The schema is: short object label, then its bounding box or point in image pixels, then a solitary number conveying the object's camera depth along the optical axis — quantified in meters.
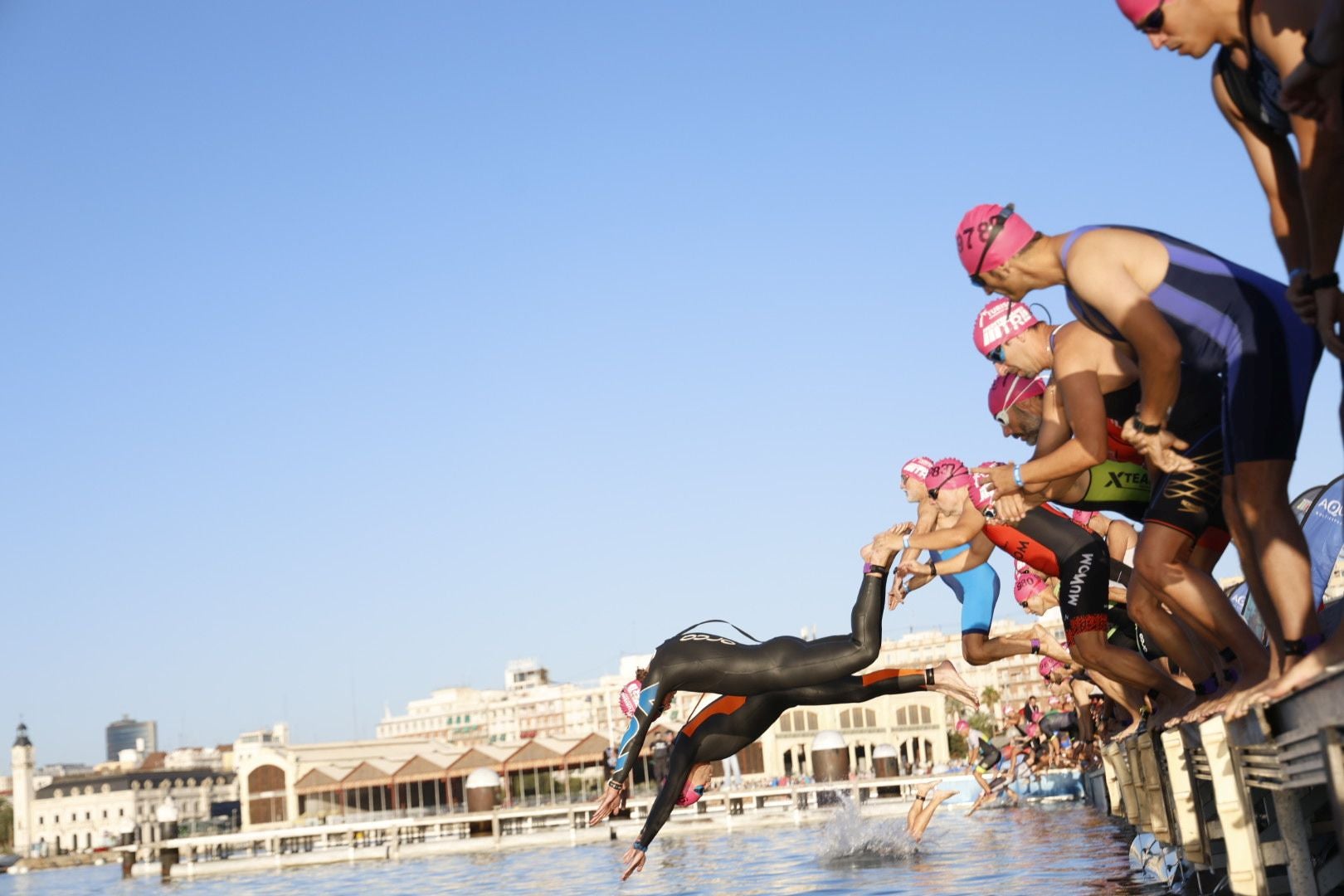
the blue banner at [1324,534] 6.50
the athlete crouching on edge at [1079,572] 8.38
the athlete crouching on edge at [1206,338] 4.83
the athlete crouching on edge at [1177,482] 5.62
